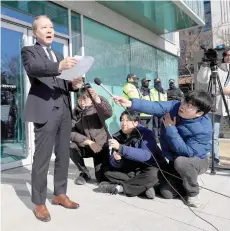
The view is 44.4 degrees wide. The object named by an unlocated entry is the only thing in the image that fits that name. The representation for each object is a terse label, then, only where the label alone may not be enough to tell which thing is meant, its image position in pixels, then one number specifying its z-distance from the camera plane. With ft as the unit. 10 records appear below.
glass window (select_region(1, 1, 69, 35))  14.49
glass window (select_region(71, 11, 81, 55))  18.29
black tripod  11.14
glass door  14.08
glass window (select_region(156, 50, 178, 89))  29.12
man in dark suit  7.23
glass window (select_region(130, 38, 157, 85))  24.67
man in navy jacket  8.79
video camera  10.96
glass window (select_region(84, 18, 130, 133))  19.62
